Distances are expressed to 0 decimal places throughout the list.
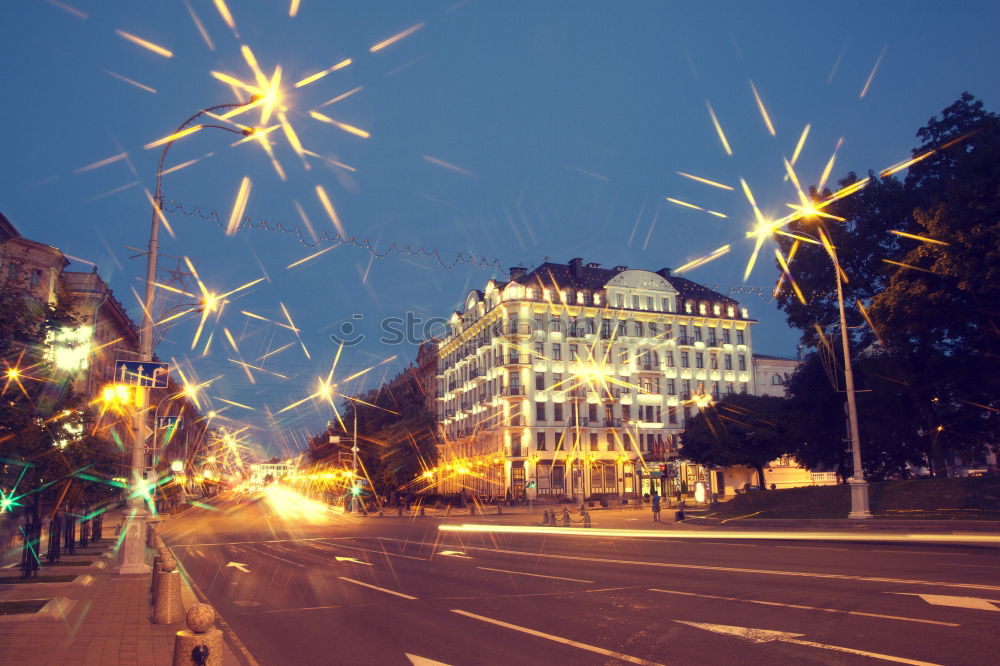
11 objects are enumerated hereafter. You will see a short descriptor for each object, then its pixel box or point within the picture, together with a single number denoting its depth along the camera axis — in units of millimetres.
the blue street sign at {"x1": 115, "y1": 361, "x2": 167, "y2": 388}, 18047
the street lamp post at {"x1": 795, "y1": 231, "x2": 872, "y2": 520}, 26953
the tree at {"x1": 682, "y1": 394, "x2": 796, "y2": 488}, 54656
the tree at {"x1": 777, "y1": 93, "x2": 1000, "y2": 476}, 26984
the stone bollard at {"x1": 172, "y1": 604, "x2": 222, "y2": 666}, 5508
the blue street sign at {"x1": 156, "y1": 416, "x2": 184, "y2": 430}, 26256
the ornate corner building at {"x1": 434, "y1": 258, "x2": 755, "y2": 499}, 71250
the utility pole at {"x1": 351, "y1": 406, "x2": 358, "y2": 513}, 58656
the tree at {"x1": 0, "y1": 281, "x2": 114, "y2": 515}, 12000
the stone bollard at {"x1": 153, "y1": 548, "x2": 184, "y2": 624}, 11055
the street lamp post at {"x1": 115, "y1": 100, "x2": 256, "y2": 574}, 17781
